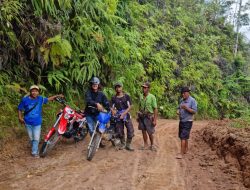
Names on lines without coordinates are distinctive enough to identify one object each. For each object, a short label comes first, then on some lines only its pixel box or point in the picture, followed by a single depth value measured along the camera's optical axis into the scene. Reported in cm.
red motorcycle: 752
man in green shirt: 871
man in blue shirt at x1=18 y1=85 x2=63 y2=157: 745
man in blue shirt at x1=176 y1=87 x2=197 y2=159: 866
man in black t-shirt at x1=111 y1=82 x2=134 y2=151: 853
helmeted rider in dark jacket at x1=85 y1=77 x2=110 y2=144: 818
